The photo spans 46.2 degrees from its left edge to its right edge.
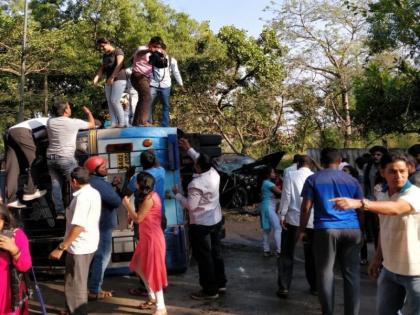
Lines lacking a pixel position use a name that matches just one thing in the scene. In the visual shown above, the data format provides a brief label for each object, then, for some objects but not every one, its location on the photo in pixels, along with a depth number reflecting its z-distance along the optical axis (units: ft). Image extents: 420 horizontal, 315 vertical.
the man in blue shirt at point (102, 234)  18.40
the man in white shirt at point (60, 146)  20.43
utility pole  59.16
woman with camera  24.68
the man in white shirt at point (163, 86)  25.46
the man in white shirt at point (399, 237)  11.02
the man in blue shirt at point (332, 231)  15.38
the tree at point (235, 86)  61.52
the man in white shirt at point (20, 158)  20.94
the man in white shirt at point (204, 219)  19.20
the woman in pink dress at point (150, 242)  16.90
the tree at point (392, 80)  35.04
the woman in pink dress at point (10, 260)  10.57
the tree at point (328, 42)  72.78
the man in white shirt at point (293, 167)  20.50
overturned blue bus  21.15
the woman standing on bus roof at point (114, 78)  24.63
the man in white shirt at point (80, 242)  14.89
